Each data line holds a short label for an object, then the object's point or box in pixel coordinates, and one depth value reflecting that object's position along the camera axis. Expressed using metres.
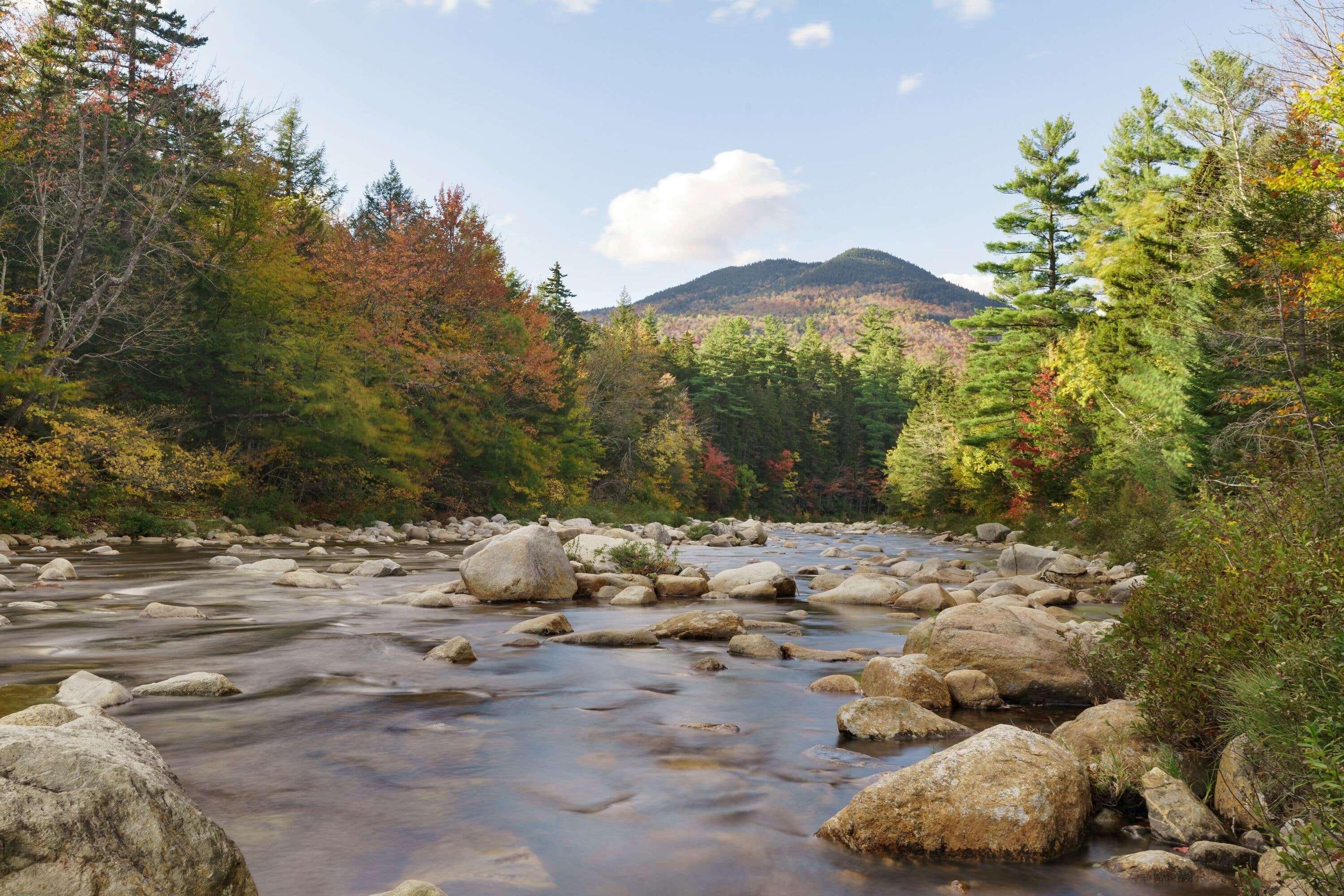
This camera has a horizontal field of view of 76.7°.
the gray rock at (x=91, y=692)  6.05
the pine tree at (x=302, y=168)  39.41
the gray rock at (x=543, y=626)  9.90
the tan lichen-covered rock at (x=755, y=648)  9.07
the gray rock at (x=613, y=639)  9.50
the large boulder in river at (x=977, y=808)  4.09
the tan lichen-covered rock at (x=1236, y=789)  4.05
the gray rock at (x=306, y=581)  13.44
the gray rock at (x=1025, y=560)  18.22
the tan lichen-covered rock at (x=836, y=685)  7.52
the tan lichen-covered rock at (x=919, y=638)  8.22
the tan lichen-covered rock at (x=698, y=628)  10.10
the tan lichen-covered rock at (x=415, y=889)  3.03
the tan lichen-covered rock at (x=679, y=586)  14.05
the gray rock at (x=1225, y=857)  3.86
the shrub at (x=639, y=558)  15.31
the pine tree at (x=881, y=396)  76.69
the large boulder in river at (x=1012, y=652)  7.11
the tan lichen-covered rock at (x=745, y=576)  14.62
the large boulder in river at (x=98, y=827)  2.40
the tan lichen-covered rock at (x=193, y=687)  6.59
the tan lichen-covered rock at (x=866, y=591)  13.52
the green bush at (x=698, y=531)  32.56
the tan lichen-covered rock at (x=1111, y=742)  4.74
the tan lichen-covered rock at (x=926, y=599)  12.47
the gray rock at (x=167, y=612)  10.09
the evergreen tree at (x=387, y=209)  31.78
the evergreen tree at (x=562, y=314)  49.44
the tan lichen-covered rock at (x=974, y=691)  6.91
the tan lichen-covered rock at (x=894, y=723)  5.99
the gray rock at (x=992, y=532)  33.31
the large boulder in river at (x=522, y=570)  12.63
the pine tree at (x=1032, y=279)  36.78
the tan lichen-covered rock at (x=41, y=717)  3.75
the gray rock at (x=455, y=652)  8.44
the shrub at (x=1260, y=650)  3.16
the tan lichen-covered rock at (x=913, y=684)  6.73
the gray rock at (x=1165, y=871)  3.76
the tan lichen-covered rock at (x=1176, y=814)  4.14
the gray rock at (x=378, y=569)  15.02
